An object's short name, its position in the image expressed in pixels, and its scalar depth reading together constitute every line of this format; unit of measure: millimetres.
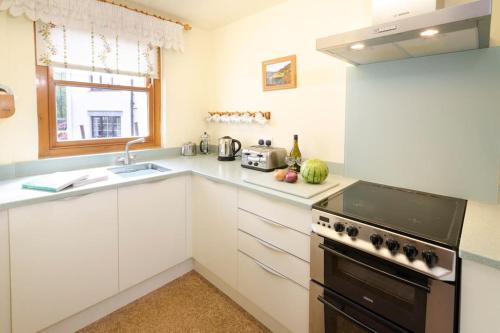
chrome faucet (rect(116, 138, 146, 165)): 2290
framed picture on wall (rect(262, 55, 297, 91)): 2176
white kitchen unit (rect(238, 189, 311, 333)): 1457
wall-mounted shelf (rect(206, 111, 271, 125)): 2404
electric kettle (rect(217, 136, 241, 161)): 2547
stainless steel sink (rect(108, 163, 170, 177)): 2244
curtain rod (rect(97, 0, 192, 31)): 2143
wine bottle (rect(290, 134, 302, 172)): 2051
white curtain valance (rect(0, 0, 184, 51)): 1773
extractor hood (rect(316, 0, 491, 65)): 993
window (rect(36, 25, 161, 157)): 2004
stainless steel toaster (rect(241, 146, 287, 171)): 2084
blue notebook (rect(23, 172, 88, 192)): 1549
